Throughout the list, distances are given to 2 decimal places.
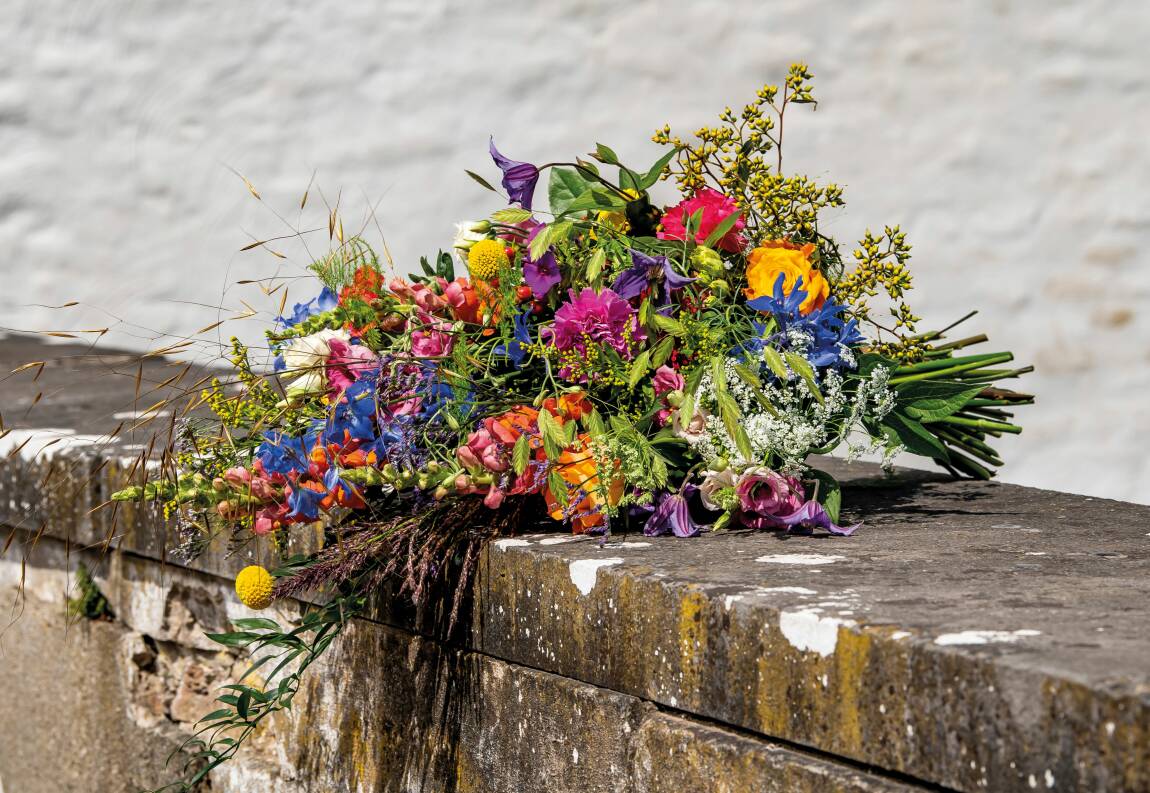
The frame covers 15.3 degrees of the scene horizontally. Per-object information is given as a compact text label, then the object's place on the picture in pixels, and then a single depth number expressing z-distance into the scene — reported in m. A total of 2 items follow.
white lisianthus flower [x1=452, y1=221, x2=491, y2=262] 2.89
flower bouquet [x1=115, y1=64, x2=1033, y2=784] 2.78
